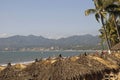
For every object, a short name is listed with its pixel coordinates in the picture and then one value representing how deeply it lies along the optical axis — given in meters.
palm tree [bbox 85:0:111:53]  46.91
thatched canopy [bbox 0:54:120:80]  14.02
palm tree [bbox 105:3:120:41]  47.25
